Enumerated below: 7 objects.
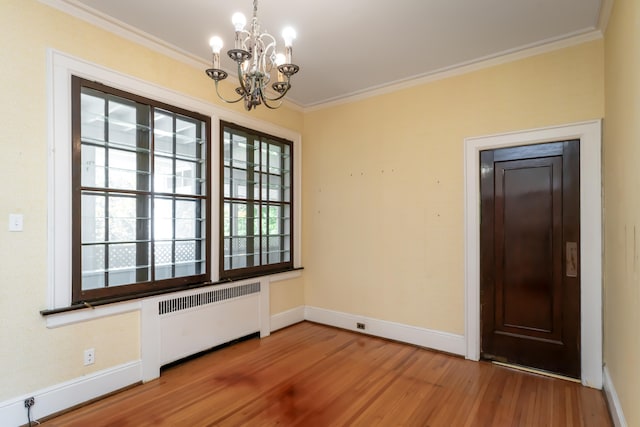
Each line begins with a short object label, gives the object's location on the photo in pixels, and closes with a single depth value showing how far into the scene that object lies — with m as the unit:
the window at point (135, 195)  2.54
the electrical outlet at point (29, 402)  2.21
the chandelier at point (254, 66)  1.81
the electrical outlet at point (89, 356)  2.49
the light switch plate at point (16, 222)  2.19
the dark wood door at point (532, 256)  2.86
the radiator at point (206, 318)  3.03
